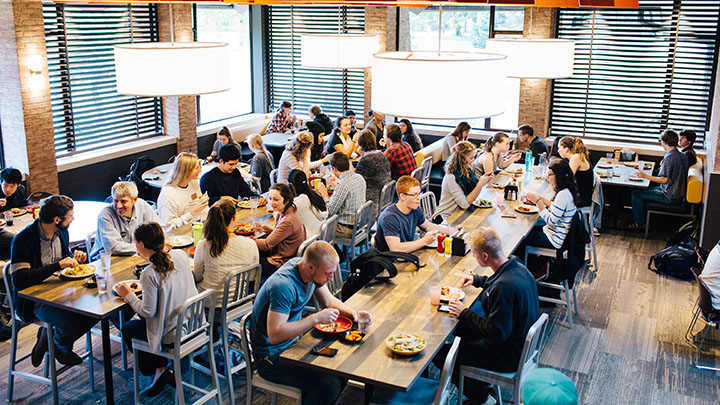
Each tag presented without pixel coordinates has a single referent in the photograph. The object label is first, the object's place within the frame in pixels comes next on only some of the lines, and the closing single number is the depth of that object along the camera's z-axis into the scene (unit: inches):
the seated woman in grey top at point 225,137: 364.2
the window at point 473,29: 447.2
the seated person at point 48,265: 189.3
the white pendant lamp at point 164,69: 144.9
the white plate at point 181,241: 223.9
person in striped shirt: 244.5
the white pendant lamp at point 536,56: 207.3
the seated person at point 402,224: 216.2
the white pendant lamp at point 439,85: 111.5
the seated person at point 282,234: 221.3
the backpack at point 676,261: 301.6
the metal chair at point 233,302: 190.4
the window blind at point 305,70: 496.4
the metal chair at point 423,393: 152.3
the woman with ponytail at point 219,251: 192.2
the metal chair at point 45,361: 192.1
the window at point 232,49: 481.1
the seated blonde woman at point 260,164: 330.0
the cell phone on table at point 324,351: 154.0
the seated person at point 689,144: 356.8
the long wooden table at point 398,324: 148.9
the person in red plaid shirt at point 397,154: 336.5
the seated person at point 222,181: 268.5
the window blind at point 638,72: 393.4
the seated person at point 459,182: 266.2
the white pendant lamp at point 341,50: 307.3
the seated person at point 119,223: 212.7
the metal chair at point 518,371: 166.4
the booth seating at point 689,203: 338.0
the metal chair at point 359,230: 270.5
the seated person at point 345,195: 265.6
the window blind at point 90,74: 354.3
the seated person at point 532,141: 380.5
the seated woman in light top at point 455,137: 392.8
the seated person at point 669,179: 343.0
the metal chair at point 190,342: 176.2
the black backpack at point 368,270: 193.8
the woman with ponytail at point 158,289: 173.5
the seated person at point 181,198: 242.2
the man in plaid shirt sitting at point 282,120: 461.4
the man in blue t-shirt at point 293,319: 160.7
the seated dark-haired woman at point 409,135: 404.5
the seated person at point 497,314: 169.2
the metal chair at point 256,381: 166.2
